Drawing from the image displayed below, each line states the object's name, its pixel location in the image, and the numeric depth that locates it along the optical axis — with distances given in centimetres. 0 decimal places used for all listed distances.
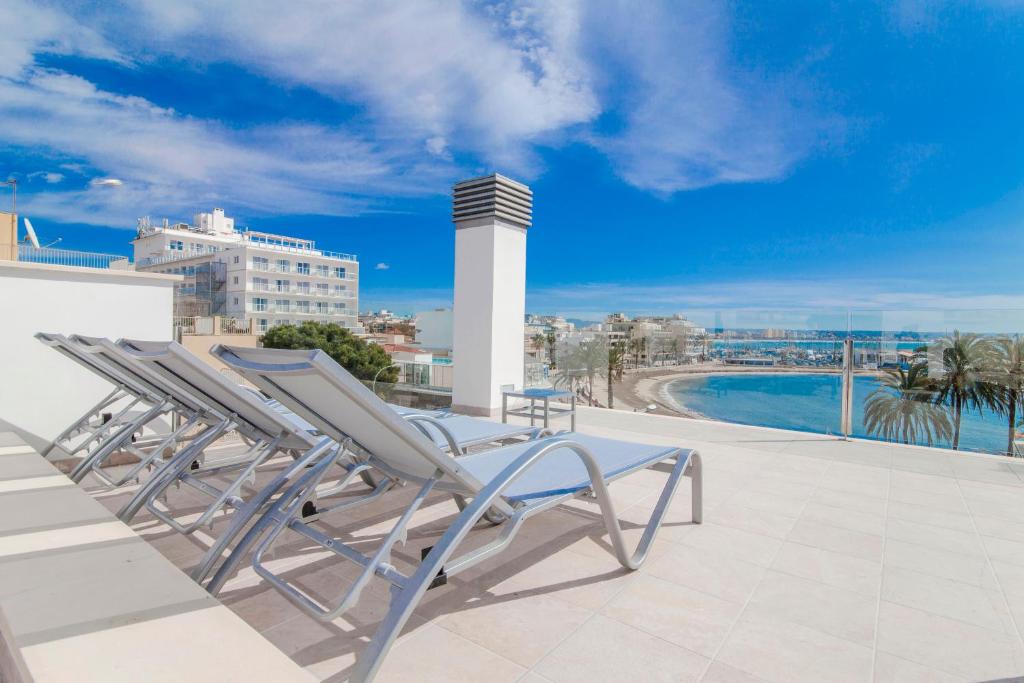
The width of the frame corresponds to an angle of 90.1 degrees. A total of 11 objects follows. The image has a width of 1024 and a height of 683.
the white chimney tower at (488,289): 703
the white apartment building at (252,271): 4597
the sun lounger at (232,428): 201
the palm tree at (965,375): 503
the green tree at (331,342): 2798
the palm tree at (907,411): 520
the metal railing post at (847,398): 566
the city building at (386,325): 5631
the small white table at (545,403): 547
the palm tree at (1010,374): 487
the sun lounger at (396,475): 150
